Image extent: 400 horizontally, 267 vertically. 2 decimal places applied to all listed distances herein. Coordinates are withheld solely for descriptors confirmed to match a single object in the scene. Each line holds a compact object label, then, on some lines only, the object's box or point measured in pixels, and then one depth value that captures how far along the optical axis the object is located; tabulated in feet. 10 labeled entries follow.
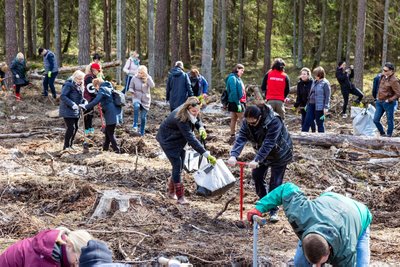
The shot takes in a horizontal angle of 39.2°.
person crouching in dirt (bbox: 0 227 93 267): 12.48
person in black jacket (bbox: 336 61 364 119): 56.08
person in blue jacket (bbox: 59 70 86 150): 36.88
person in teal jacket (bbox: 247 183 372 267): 13.62
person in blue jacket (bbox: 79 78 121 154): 36.40
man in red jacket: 39.19
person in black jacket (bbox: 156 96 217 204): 25.48
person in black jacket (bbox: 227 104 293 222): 23.00
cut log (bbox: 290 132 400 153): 36.68
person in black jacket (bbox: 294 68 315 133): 40.78
